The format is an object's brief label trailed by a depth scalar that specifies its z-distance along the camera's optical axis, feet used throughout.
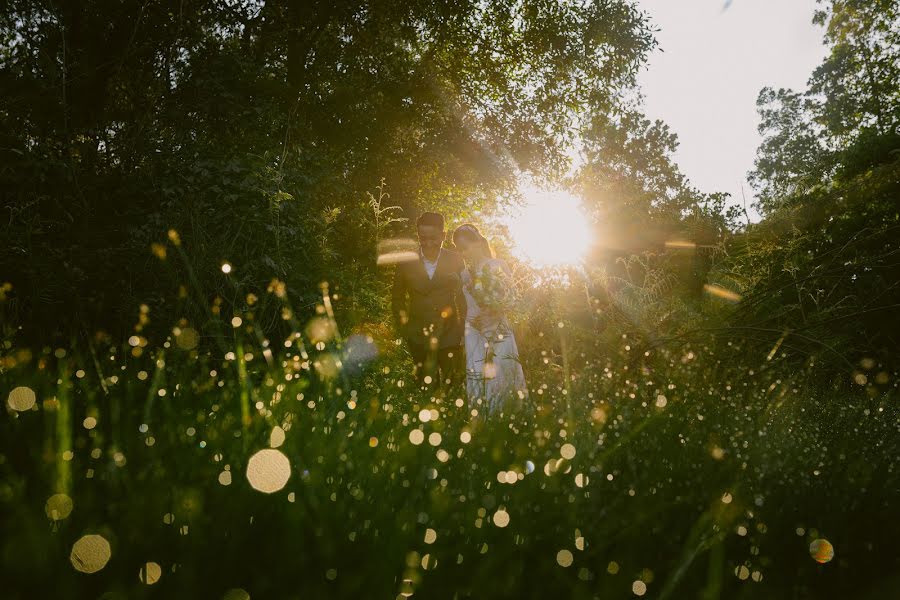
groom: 20.65
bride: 13.64
